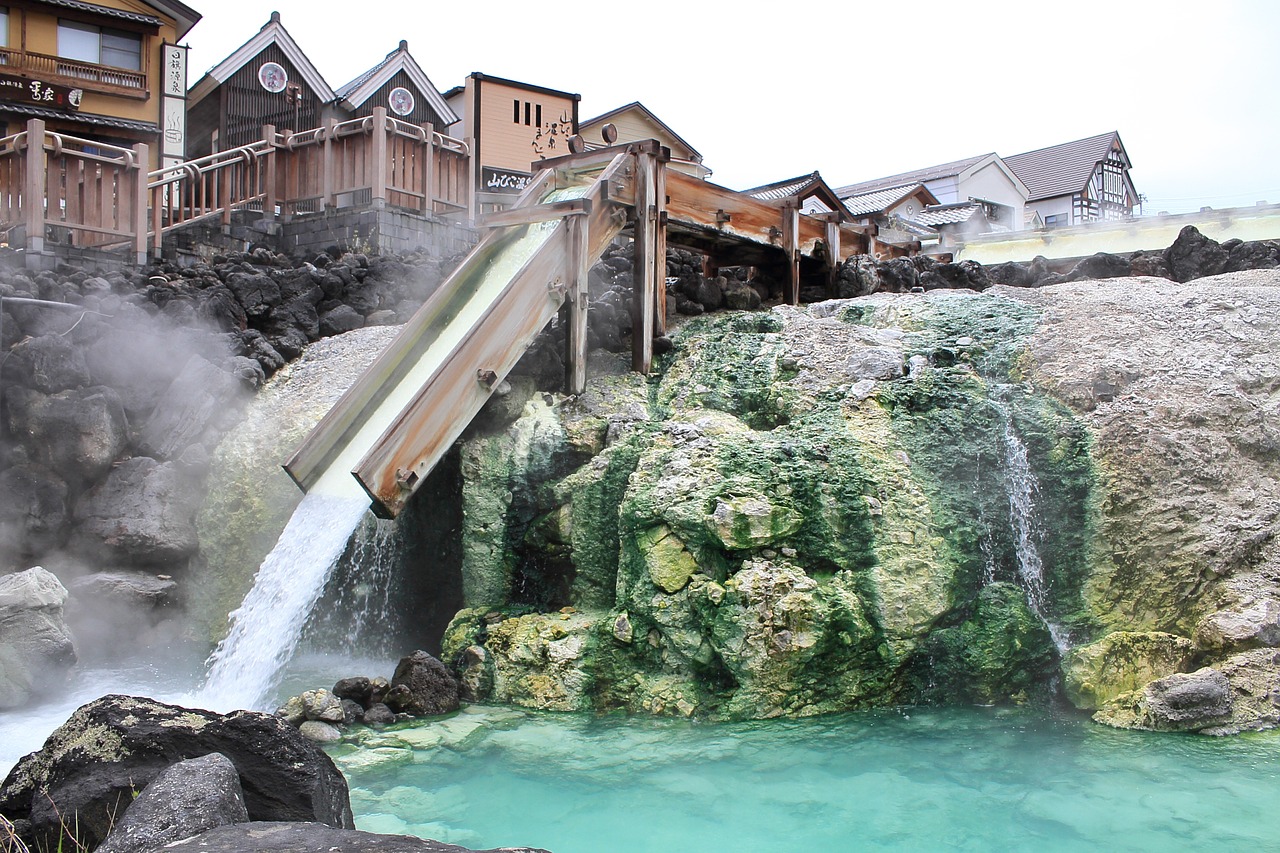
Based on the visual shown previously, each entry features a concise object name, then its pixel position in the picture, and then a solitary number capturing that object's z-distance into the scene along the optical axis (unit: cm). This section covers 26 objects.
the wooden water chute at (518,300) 642
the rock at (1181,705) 512
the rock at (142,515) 779
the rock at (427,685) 581
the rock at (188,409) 822
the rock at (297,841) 282
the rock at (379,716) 567
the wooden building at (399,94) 2319
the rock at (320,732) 540
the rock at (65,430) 794
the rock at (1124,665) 549
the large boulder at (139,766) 360
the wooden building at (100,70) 1919
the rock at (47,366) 802
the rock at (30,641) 614
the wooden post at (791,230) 1015
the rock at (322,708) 556
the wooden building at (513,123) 2200
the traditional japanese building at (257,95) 2178
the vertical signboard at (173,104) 2109
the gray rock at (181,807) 308
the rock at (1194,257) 1004
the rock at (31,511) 776
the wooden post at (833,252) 1080
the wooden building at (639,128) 2586
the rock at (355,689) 584
